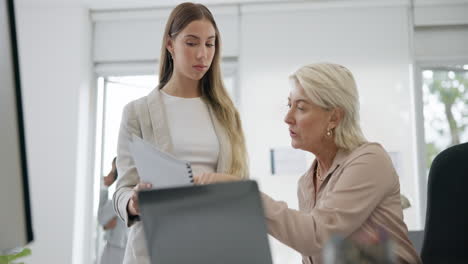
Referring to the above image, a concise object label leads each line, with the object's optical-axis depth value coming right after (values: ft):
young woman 5.23
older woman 4.10
